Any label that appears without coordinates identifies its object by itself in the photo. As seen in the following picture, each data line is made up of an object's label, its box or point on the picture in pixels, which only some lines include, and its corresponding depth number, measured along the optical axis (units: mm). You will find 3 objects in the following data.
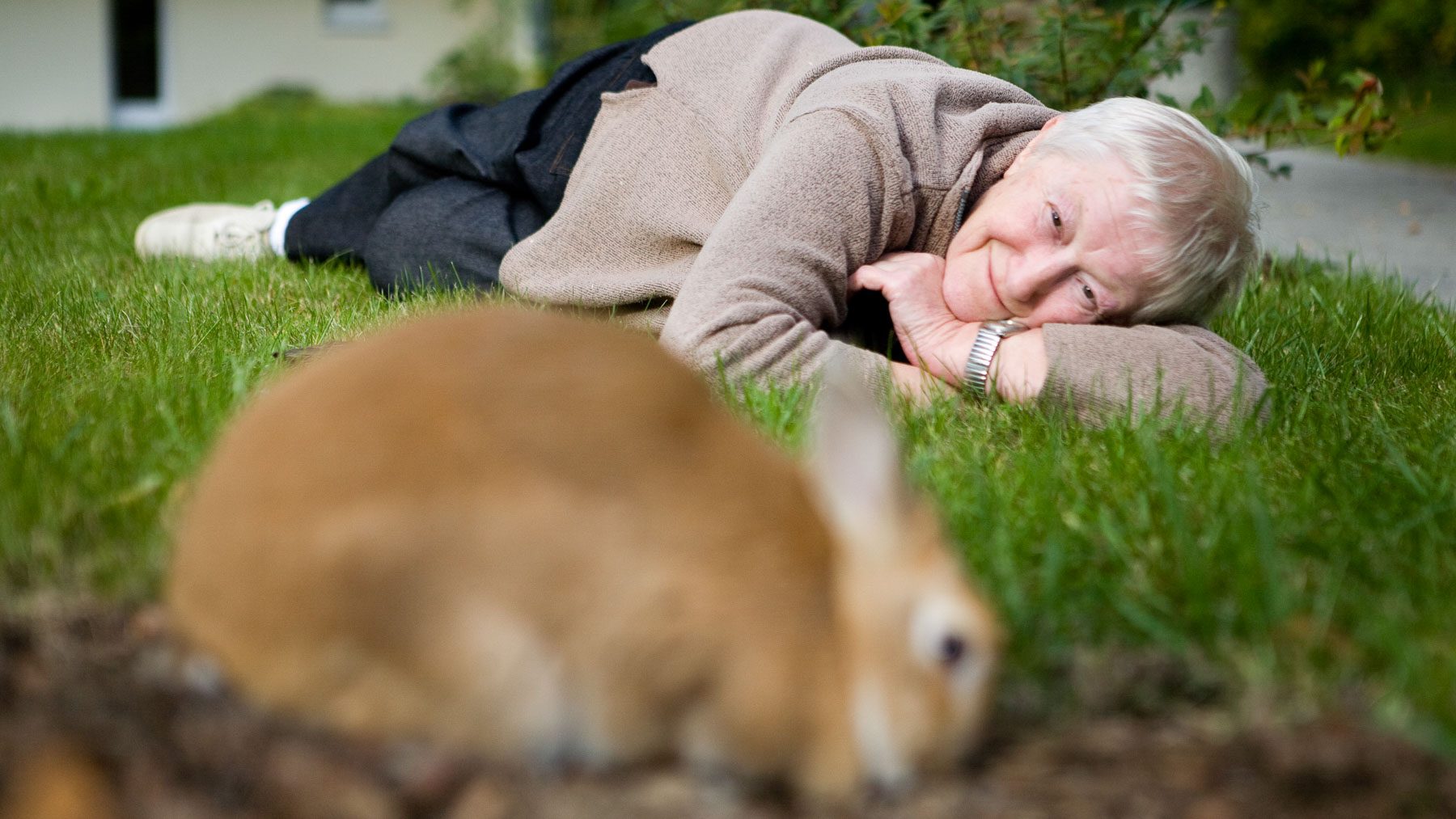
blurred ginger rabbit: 1368
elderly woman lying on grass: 2764
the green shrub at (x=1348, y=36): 13594
